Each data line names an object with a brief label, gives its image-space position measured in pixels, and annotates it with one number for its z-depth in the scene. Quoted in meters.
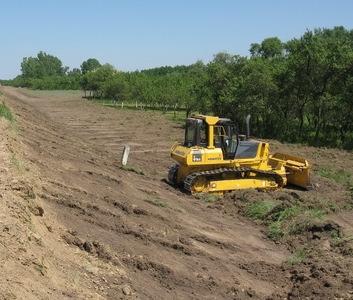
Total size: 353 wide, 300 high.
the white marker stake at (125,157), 20.53
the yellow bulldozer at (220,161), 16.17
